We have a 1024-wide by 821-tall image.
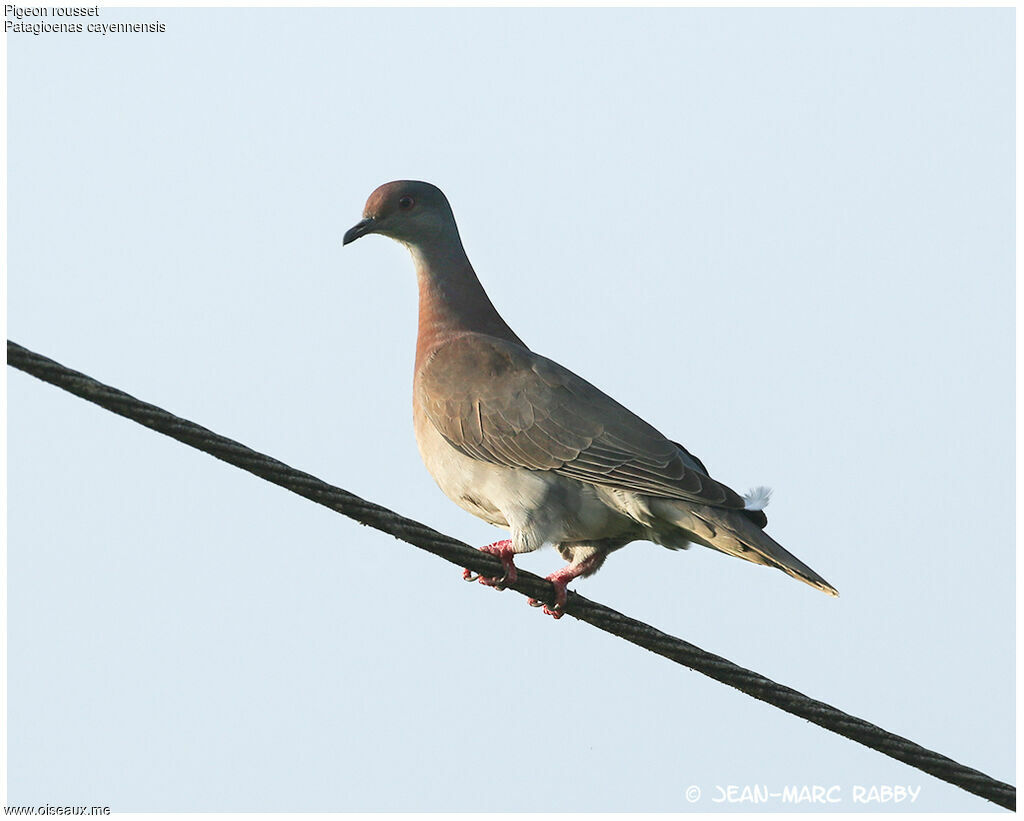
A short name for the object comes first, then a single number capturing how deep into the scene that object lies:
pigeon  10.44
